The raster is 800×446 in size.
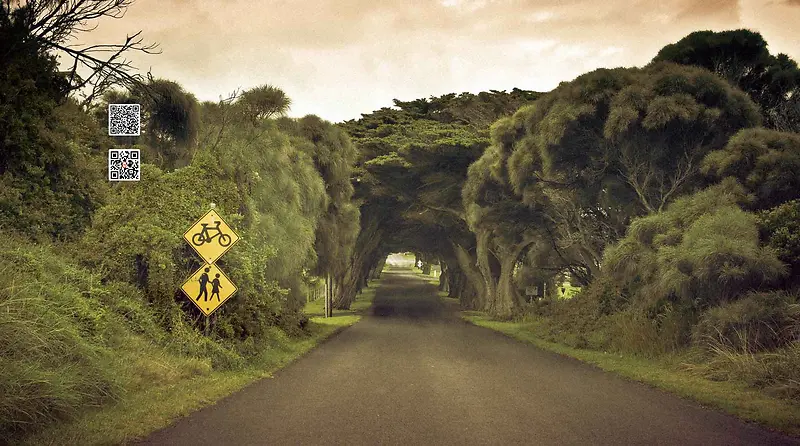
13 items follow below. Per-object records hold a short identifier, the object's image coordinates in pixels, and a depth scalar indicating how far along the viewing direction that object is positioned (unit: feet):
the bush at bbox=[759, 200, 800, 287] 46.57
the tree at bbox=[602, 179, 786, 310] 45.68
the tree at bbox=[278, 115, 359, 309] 90.74
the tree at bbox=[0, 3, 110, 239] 42.11
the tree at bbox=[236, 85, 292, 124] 65.36
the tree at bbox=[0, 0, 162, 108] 40.24
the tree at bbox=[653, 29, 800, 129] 73.15
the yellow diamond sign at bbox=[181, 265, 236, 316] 43.42
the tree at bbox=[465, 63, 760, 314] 61.57
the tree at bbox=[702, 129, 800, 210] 52.80
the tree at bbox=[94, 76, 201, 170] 53.72
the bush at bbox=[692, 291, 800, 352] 42.14
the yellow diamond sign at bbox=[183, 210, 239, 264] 43.37
